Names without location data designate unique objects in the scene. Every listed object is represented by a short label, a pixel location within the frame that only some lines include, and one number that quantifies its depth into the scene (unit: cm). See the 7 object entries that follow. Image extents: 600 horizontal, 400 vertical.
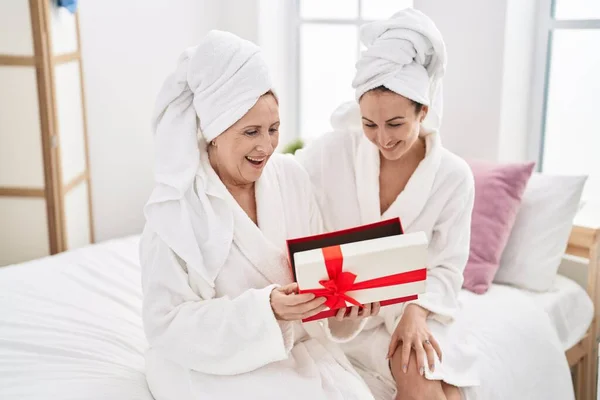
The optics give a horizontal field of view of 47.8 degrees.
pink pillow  228
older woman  153
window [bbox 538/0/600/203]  263
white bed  165
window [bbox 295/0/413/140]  343
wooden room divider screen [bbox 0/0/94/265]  265
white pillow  233
